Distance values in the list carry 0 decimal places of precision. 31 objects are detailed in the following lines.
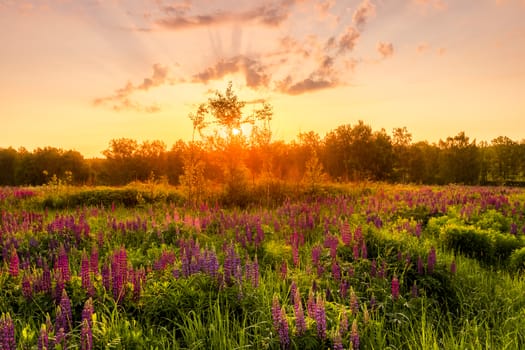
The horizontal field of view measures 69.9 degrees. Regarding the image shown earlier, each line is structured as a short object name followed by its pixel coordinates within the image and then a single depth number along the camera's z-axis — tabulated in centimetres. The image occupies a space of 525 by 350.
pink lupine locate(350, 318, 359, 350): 279
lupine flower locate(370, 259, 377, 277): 508
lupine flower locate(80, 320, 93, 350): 269
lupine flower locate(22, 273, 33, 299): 404
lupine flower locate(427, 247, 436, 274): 536
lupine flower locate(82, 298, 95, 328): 295
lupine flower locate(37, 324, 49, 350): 256
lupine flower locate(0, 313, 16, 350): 253
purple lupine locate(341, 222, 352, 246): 597
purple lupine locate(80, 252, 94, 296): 387
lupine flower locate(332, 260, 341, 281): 479
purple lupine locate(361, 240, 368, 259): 546
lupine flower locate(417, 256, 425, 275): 527
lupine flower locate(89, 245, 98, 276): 450
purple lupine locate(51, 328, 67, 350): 264
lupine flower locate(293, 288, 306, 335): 304
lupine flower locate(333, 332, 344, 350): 271
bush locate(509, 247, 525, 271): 650
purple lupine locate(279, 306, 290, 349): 298
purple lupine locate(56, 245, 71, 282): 410
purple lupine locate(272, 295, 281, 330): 300
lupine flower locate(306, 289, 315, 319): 319
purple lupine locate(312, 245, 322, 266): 532
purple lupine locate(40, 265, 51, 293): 405
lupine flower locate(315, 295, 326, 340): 303
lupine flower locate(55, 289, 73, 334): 311
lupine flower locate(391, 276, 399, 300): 430
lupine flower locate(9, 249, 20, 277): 446
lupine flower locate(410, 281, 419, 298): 454
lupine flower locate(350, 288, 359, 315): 352
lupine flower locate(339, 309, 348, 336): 306
